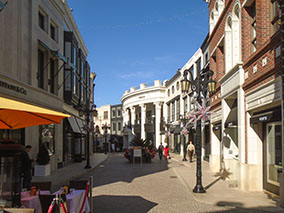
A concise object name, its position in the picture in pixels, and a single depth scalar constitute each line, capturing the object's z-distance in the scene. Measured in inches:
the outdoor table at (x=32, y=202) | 225.6
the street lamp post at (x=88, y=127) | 849.5
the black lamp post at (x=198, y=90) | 453.1
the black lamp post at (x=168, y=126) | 1627.7
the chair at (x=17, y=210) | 185.9
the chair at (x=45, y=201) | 233.1
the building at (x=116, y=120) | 2965.1
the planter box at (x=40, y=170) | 669.3
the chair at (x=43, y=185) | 292.7
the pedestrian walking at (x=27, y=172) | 384.2
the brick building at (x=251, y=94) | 399.2
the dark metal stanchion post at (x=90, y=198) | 309.5
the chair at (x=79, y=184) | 298.7
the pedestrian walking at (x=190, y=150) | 1048.2
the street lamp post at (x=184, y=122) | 1175.3
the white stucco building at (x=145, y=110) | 2076.8
